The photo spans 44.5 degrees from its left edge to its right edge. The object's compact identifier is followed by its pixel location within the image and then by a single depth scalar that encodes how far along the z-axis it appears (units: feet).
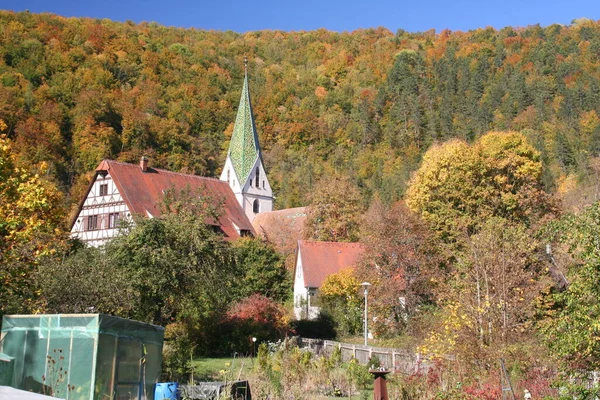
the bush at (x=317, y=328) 117.70
